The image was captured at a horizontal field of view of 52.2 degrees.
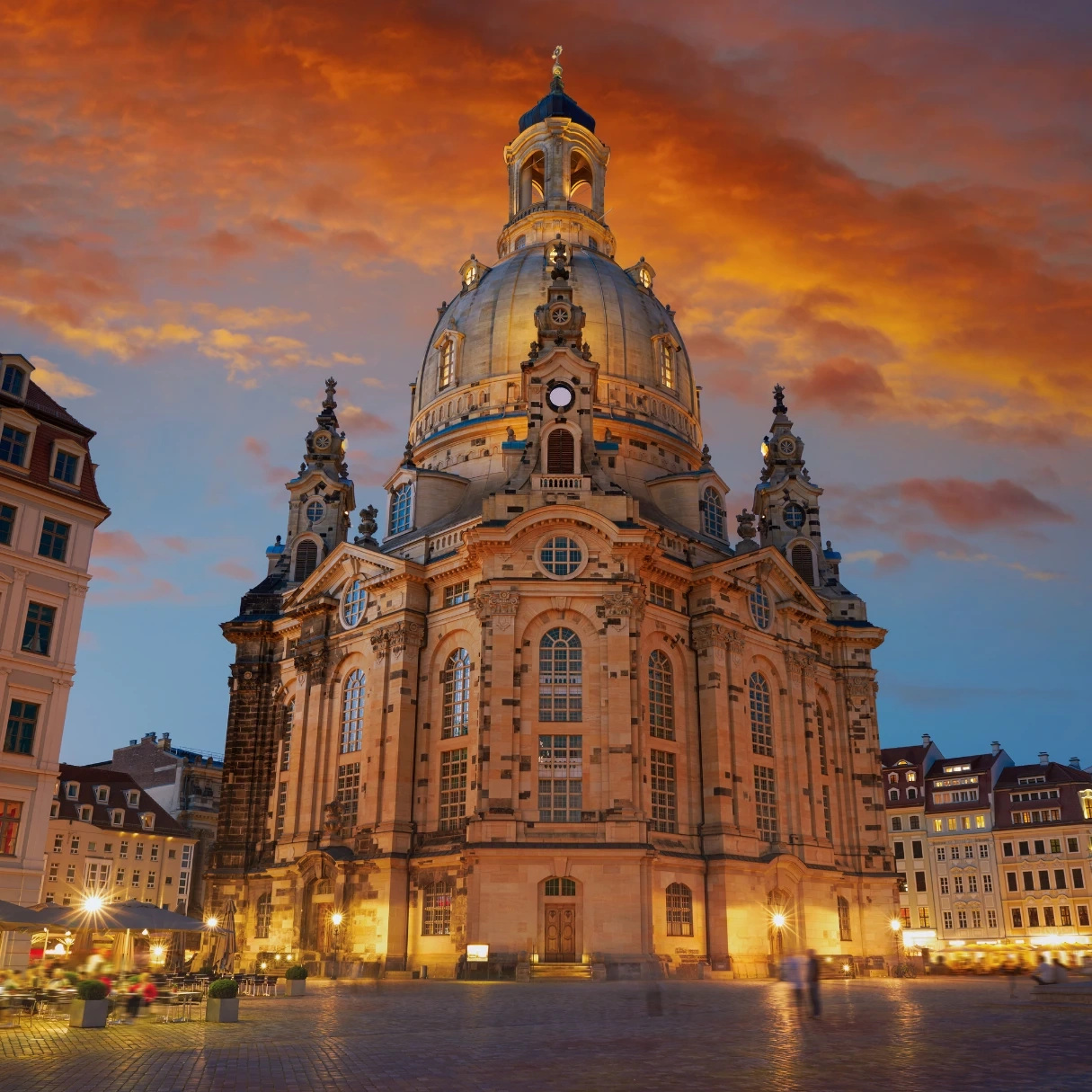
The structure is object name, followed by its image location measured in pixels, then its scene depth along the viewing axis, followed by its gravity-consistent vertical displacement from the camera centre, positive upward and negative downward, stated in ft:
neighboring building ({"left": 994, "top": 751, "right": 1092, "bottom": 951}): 312.50 +25.01
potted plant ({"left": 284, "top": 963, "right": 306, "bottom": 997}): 132.46 -4.87
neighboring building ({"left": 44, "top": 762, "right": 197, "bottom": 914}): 288.10 +23.86
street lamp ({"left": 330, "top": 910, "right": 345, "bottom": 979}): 196.44 +2.52
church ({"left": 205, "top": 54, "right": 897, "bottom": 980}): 182.80 +43.28
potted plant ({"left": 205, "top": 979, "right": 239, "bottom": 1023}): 92.22 -5.20
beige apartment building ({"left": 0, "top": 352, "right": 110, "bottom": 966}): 130.00 +40.08
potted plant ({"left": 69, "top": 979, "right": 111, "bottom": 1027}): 84.79 -5.05
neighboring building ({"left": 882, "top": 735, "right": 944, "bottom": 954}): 339.98 +32.05
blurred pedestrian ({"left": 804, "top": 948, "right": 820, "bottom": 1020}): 90.74 -2.83
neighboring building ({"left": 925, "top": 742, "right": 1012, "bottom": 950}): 329.52 +26.86
